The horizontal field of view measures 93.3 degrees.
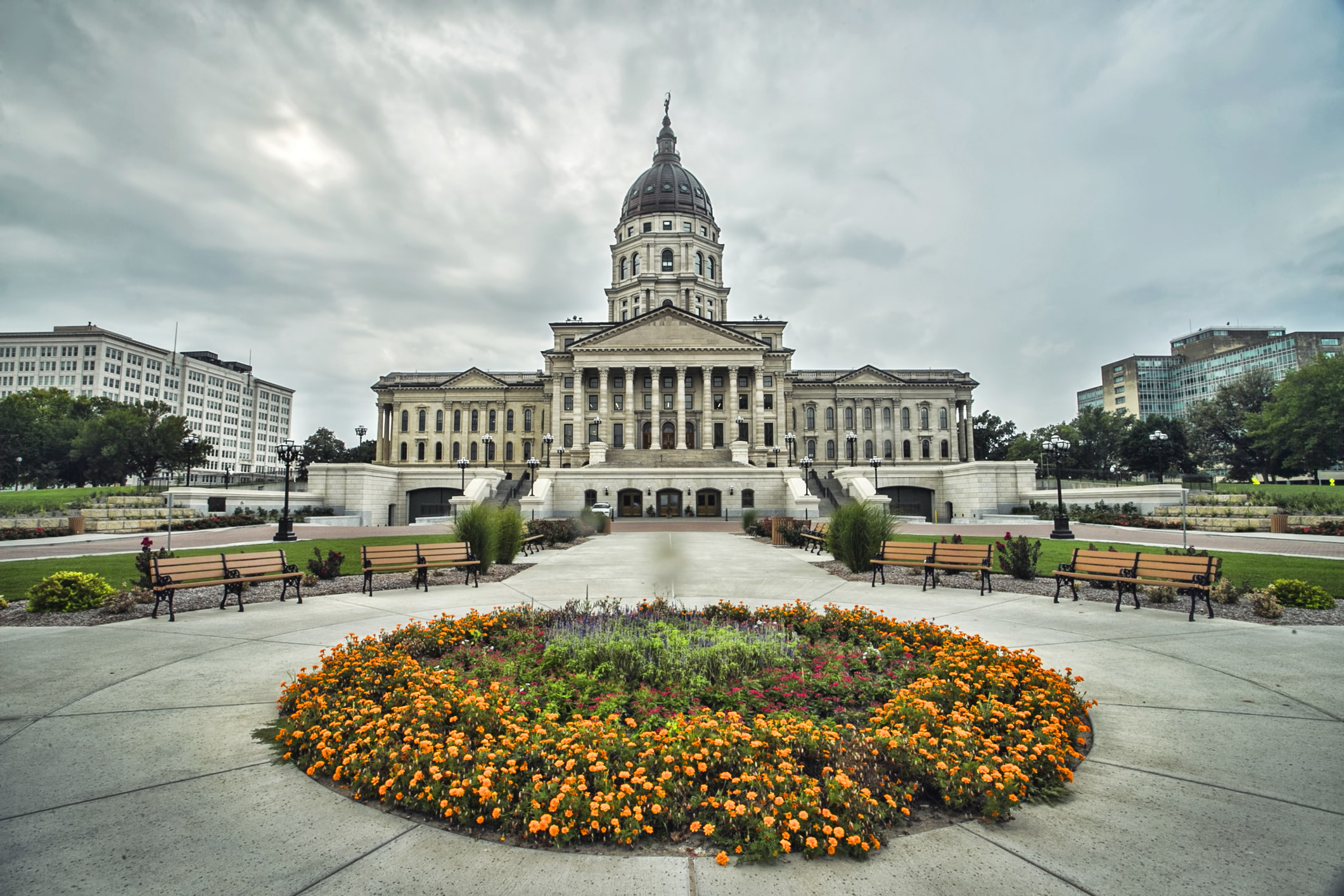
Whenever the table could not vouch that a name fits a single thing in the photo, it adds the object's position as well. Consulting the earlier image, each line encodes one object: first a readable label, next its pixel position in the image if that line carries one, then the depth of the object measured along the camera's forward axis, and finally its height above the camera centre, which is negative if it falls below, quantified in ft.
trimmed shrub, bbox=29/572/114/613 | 36.01 -5.60
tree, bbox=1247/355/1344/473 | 178.81 +18.98
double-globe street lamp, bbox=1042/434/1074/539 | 89.20 +3.58
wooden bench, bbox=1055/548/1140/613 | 38.86 -5.37
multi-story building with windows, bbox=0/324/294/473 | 405.59 +82.69
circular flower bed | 13.37 -6.48
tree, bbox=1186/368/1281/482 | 248.93 +25.74
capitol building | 165.89 +28.30
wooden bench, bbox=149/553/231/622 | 35.32 -4.72
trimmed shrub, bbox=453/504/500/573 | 50.96 -3.22
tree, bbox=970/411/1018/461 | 328.29 +27.24
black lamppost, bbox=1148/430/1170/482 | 210.38 +12.18
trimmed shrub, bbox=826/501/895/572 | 52.60 -3.84
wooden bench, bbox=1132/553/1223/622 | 35.24 -5.15
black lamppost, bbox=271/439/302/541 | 87.92 +5.40
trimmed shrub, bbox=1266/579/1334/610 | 35.94 -6.40
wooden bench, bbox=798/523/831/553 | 73.41 -6.03
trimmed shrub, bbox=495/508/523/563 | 58.85 -4.16
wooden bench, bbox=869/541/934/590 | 48.65 -5.44
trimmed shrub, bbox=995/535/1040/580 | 49.16 -5.71
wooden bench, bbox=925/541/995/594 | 45.57 -5.35
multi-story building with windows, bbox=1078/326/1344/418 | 379.55 +78.30
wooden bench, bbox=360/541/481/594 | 45.32 -4.93
